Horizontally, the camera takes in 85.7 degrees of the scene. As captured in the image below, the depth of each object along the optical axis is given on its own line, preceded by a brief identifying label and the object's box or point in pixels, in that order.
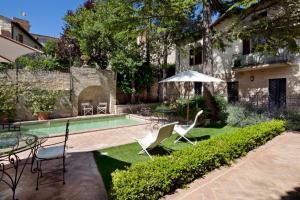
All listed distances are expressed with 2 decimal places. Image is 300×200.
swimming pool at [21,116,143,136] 9.08
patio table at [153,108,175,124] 9.75
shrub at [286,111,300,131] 7.28
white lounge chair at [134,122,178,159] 4.69
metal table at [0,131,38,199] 3.10
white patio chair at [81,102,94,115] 12.35
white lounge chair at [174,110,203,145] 5.97
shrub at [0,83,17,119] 9.43
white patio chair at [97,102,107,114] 12.87
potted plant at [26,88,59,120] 10.35
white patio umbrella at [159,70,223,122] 7.45
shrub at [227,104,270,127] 7.98
